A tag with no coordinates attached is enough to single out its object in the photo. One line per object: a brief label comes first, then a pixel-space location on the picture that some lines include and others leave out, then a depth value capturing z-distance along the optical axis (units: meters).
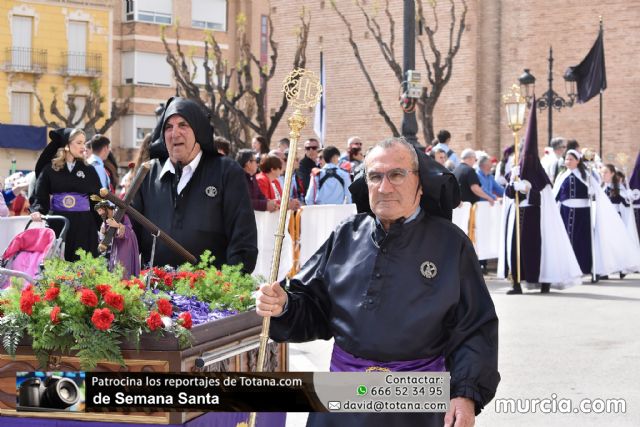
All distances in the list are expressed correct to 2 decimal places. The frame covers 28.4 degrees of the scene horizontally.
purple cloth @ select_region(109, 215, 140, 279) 7.00
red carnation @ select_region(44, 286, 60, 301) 5.32
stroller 10.06
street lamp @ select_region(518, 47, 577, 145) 28.94
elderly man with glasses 4.72
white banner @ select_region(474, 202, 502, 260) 21.75
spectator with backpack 18.11
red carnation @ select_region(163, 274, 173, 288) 6.42
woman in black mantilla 12.88
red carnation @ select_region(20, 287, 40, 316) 5.29
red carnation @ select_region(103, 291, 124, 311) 5.22
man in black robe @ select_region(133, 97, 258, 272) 7.11
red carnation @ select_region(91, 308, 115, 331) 5.13
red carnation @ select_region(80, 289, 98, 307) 5.21
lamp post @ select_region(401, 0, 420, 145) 18.91
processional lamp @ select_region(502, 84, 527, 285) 18.77
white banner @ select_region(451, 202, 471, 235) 21.25
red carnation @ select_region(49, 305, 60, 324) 5.18
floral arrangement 5.16
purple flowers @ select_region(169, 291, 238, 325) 5.79
